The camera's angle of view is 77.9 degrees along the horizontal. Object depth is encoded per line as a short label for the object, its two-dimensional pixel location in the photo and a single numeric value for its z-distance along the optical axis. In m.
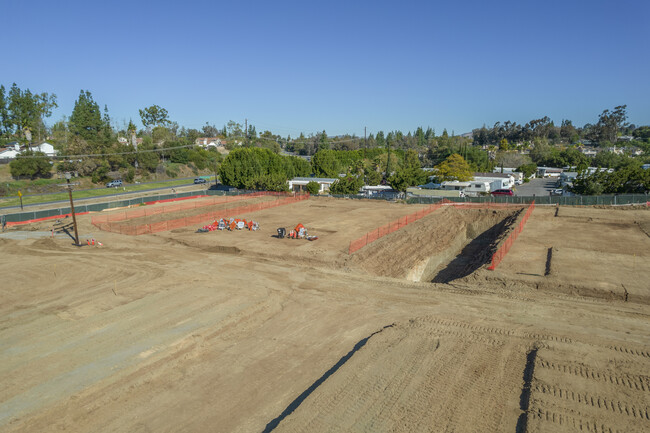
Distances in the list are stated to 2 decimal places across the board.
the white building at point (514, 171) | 98.44
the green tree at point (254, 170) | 66.38
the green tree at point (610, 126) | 181.88
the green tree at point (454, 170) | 72.62
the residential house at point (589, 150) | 173.80
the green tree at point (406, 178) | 61.28
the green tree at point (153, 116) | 134.12
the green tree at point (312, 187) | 69.31
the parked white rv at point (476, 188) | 69.00
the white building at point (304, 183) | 77.41
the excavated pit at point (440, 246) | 28.91
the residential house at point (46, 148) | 95.20
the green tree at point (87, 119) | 100.82
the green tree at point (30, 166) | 72.00
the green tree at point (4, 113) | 95.50
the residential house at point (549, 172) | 115.78
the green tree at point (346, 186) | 64.56
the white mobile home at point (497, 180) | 74.66
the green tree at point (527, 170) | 106.12
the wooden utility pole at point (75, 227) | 29.25
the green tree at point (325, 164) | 89.25
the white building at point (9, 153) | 87.55
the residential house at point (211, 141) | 186.75
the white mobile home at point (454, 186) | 68.06
